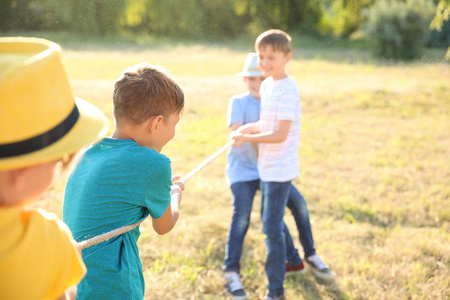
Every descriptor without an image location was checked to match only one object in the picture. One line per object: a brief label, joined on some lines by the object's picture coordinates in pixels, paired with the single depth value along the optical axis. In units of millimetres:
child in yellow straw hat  1129
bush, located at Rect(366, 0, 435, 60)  18938
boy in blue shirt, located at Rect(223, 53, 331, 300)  3811
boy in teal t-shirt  2035
